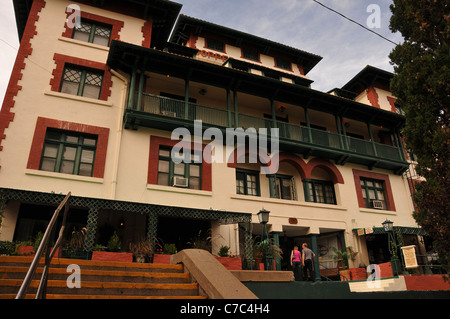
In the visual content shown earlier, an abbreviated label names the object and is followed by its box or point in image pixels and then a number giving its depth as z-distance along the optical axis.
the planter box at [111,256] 10.51
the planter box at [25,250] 10.00
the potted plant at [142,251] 11.03
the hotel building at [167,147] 12.73
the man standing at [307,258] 12.92
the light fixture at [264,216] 12.63
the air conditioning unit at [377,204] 18.60
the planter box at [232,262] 11.38
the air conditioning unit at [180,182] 14.05
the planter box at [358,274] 14.98
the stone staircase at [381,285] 12.98
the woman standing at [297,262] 12.86
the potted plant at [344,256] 16.34
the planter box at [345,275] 15.11
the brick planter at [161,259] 11.18
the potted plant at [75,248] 10.58
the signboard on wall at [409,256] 14.14
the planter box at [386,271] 14.41
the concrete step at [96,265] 7.11
